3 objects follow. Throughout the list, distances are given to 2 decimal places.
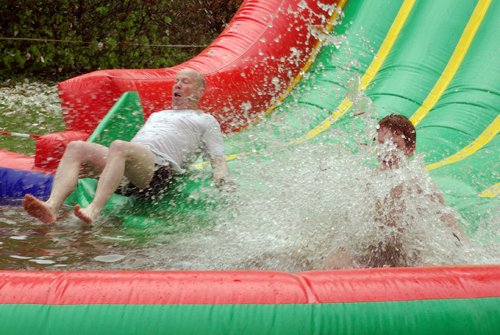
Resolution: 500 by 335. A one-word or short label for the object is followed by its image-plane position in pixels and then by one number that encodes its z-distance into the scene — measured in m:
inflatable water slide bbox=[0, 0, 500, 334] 3.25
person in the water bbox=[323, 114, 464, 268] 4.74
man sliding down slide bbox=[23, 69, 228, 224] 5.55
